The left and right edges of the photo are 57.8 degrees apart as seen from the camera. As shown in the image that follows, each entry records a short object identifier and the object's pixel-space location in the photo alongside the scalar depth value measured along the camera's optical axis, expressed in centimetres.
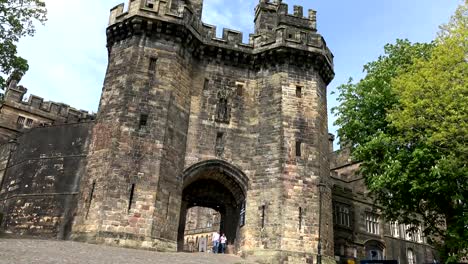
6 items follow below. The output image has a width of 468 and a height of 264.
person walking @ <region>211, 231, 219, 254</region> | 2088
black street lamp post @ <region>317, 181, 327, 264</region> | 1802
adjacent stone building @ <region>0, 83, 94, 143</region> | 3447
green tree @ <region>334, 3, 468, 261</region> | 1425
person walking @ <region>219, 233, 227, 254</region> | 2072
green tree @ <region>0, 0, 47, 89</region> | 1664
